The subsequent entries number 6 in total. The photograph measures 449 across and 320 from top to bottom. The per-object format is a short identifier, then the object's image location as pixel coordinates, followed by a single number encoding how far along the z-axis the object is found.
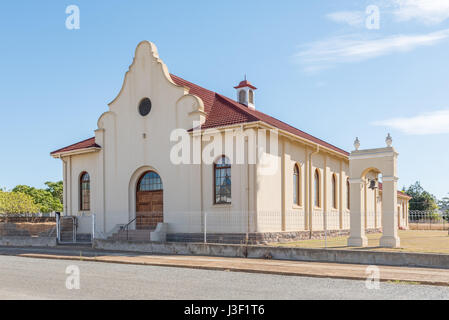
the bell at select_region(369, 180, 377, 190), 20.16
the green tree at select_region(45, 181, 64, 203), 65.50
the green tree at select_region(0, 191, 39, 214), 40.06
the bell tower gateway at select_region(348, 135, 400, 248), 16.31
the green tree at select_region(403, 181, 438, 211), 97.14
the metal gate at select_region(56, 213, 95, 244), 23.08
